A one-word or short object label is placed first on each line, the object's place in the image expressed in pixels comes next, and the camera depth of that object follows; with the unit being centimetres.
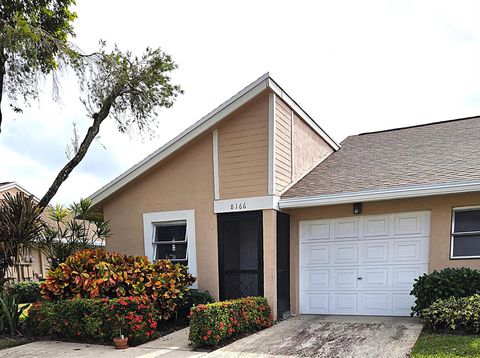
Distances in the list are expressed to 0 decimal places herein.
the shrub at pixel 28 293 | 1354
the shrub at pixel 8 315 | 798
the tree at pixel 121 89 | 1154
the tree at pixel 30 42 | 941
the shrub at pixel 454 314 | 591
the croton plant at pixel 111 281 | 773
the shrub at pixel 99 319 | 704
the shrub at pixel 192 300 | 857
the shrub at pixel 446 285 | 670
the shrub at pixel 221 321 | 653
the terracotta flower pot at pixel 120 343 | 682
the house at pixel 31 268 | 1738
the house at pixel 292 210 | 782
